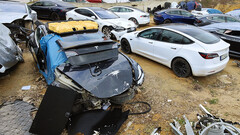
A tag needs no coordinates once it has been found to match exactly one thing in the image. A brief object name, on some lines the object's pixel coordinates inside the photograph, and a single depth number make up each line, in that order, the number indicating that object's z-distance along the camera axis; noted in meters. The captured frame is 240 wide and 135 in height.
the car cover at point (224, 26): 6.49
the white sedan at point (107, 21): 8.02
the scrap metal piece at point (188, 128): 2.78
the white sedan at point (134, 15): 11.36
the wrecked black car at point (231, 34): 6.32
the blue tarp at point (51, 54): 3.40
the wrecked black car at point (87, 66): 3.01
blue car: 11.26
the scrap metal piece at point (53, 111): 2.70
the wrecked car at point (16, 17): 6.29
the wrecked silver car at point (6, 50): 4.30
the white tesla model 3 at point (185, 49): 4.52
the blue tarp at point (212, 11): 14.32
